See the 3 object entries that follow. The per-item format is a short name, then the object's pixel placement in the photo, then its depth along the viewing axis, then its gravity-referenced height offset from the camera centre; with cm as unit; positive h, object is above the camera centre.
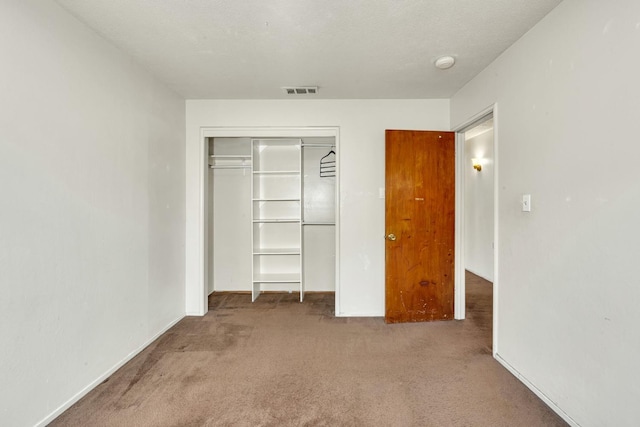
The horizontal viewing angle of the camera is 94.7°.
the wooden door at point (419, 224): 306 -14
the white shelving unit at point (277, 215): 400 -5
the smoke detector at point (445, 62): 232 +119
